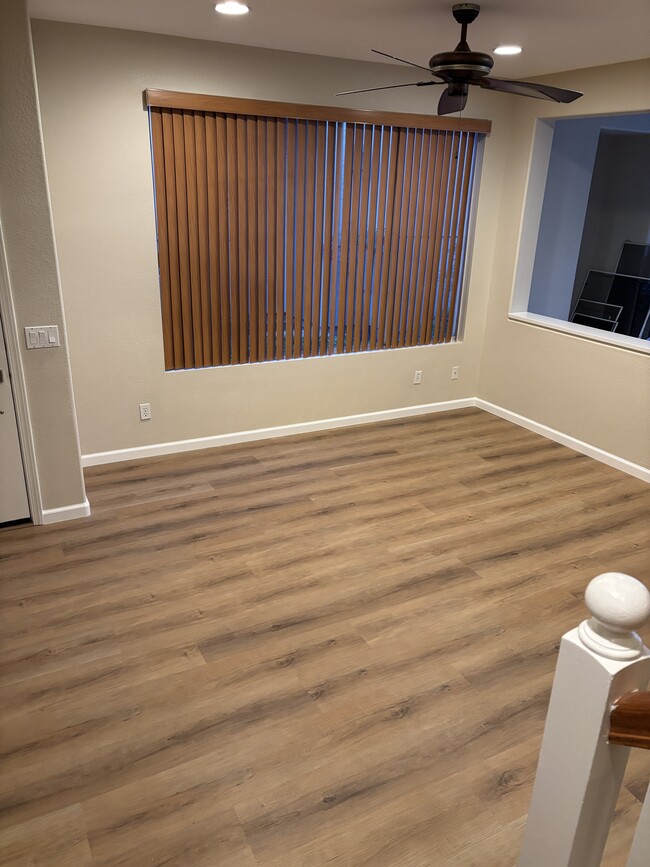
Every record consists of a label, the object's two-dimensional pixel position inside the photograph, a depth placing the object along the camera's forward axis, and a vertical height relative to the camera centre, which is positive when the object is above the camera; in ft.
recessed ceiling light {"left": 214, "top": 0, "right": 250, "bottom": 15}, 9.89 +2.71
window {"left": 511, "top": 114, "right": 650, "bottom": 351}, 16.84 -0.74
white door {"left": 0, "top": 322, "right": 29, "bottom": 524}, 10.91 -4.51
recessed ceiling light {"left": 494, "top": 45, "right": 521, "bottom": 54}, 12.35 +2.77
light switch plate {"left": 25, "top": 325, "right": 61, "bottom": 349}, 10.70 -2.30
